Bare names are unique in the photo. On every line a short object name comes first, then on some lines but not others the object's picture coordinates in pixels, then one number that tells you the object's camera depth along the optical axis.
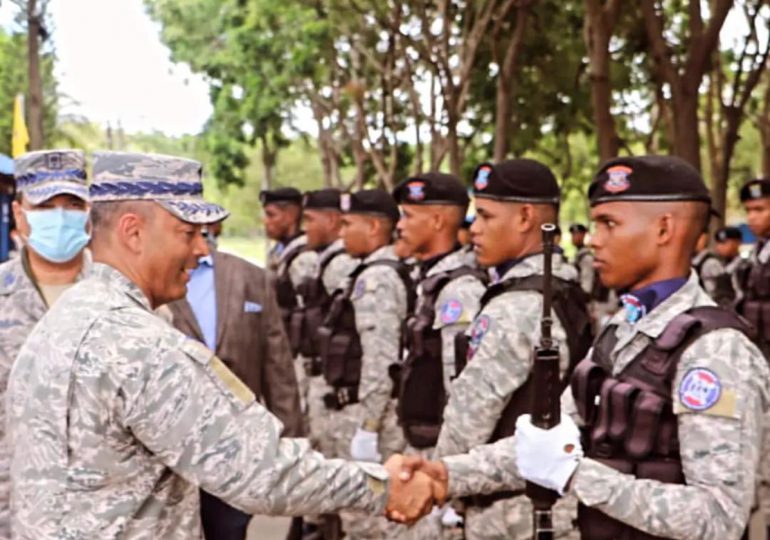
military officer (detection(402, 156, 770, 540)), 2.75
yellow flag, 10.54
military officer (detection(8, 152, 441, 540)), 2.60
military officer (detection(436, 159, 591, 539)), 3.79
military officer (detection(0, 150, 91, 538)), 3.88
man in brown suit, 4.41
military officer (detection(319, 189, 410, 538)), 5.82
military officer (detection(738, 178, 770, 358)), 7.28
